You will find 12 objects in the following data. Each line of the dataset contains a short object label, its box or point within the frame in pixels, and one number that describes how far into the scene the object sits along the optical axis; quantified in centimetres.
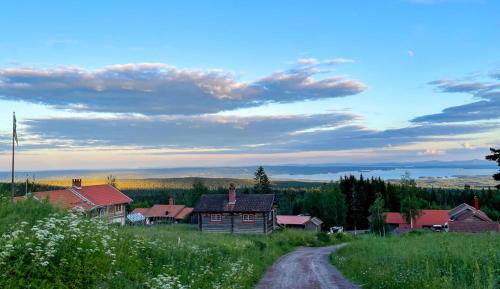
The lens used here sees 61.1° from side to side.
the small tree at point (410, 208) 7450
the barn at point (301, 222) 7925
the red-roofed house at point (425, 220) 7506
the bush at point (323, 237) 5641
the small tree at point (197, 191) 11188
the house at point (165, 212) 9106
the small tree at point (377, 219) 6788
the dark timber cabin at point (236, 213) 5091
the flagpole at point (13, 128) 2756
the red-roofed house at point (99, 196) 4518
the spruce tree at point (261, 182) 10369
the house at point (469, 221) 5400
